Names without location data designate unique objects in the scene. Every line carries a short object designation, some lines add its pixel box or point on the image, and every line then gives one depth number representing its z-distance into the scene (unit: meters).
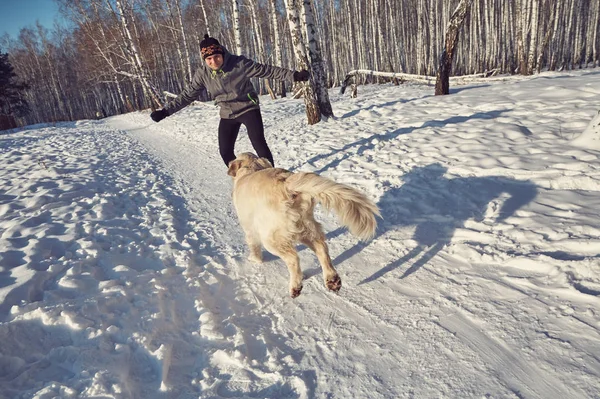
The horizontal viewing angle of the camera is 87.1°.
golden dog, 2.49
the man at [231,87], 4.20
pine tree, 27.55
